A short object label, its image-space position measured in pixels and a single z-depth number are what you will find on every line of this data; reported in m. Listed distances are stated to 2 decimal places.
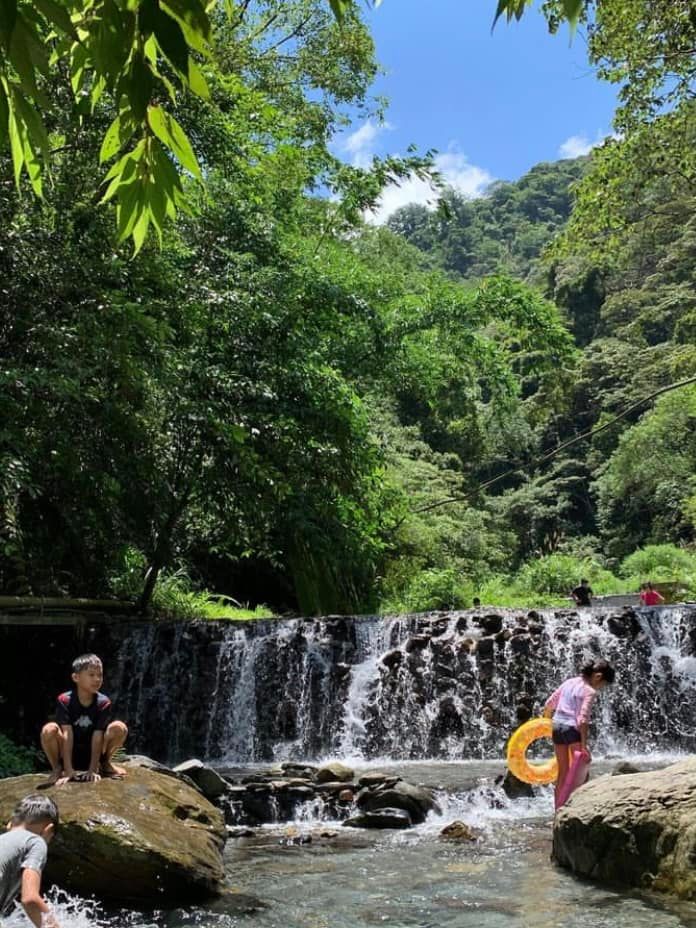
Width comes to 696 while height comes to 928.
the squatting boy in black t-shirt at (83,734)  6.71
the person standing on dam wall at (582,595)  18.52
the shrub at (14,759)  10.28
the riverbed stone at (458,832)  8.27
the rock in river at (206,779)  9.66
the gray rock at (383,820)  8.90
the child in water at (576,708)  7.30
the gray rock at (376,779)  9.84
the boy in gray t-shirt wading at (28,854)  3.84
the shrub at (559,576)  30.58
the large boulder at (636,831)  5.96
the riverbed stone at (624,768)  9.30
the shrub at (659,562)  30.91
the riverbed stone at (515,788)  9.83
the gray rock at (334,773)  10.52
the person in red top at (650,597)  19.39
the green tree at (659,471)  35.31
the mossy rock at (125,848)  6.02
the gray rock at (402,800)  9.20
